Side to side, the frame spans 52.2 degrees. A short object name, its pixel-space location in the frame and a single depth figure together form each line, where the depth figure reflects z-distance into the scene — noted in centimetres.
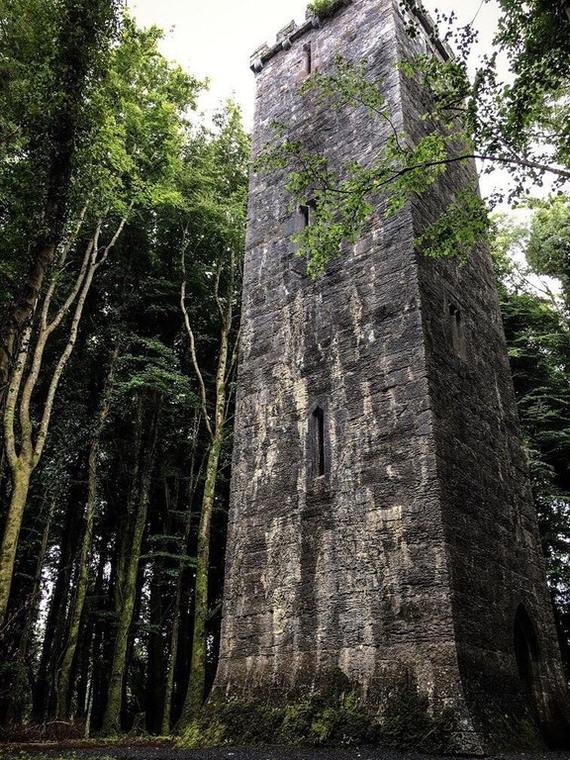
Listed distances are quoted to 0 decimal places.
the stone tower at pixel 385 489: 680
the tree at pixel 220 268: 1213
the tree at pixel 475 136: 750
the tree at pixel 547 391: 1395
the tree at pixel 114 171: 1019
